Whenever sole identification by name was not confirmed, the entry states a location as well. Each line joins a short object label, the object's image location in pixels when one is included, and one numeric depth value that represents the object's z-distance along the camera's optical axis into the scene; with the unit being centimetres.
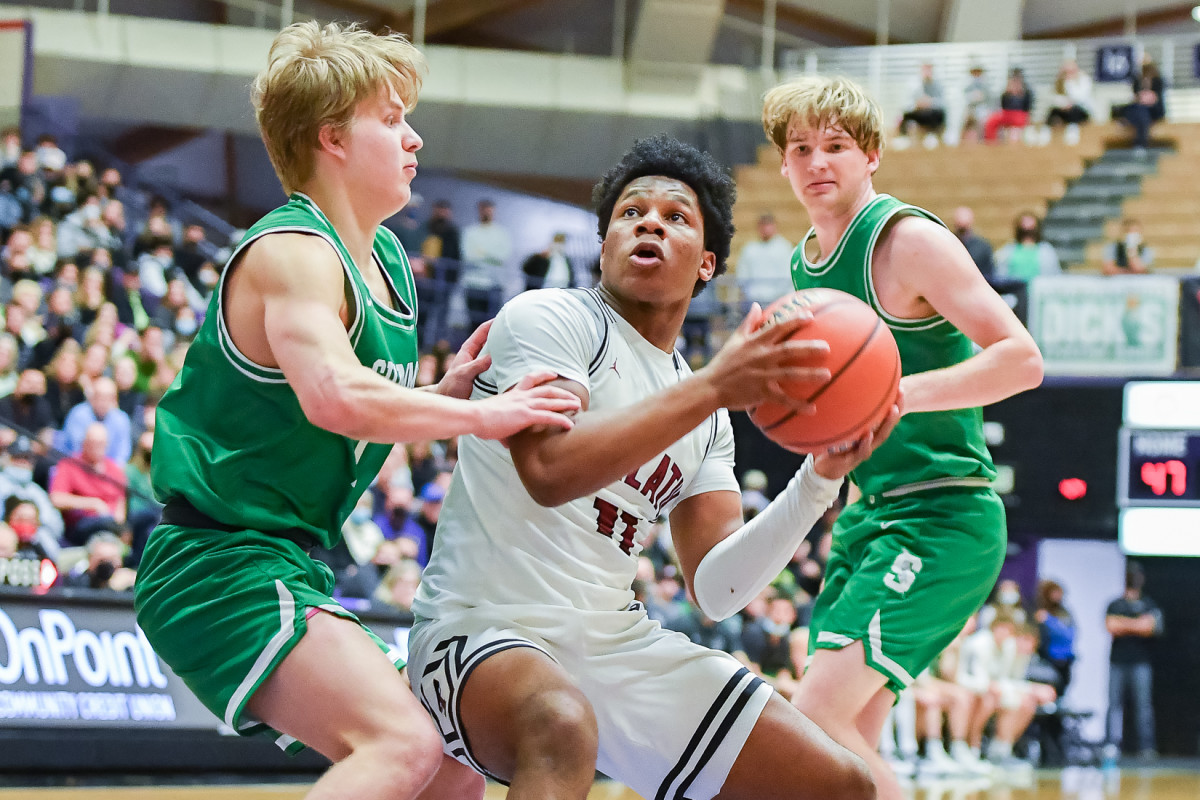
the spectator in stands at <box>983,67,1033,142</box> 1831
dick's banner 1225
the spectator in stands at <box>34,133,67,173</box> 1281
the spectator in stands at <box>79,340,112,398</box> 952
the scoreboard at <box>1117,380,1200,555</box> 1105
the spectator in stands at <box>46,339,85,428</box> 934
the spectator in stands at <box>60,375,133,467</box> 911
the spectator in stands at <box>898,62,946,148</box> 1862
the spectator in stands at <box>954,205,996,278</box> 1359
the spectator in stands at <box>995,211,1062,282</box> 1508
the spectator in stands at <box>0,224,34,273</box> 1090
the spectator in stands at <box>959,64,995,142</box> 1861
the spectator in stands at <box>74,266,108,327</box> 1079
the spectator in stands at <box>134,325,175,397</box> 1023
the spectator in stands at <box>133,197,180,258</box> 1266
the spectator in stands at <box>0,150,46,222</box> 1200
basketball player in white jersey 281
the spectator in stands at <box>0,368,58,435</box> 904
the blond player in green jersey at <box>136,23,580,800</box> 280
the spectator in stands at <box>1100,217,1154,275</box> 1487
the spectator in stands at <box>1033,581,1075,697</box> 1269
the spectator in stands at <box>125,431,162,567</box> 830
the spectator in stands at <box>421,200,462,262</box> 1493
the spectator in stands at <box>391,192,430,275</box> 1510
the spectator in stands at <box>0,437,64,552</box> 782
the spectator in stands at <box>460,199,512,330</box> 1546
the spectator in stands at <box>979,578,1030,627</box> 1228
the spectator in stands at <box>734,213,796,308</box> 1490
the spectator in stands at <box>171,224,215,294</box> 1277
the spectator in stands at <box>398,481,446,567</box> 1028
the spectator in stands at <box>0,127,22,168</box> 1247
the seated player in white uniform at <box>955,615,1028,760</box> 1159
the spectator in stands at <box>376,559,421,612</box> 917
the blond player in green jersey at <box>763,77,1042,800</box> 381
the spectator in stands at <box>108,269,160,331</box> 1128
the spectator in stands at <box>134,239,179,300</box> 1212
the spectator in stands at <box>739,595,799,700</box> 1047
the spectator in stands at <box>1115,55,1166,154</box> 1802
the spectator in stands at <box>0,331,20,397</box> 916
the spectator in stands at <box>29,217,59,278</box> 1108
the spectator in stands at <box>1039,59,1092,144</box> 1838
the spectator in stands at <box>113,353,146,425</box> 960
